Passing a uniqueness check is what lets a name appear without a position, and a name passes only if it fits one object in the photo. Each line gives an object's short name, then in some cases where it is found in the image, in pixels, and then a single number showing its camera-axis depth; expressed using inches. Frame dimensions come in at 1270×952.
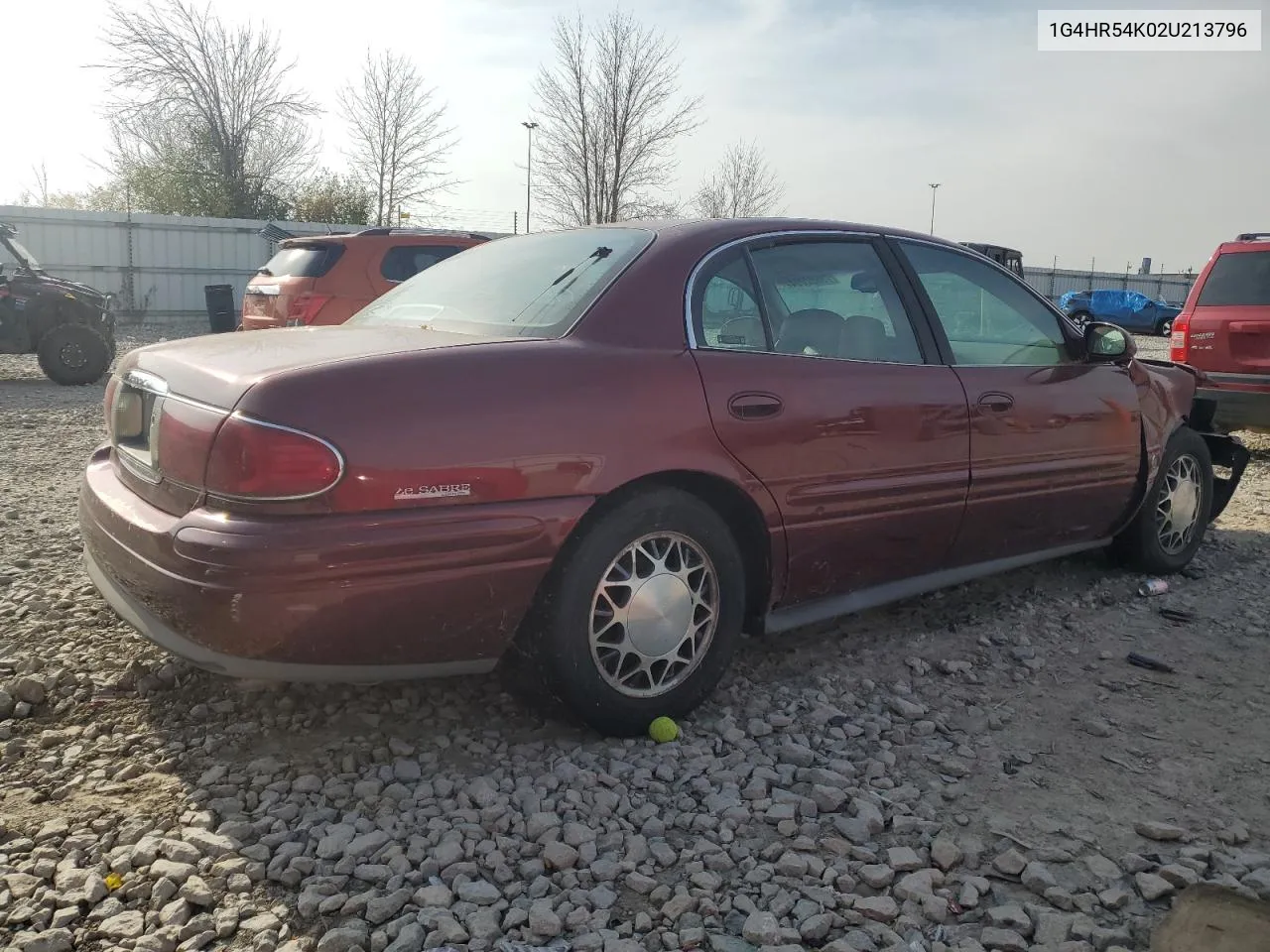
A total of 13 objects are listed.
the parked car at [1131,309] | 1224.2
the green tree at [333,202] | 1175.6
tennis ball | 118.6
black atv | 438.6
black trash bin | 702.5
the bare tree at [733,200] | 1213.7
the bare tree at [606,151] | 1021.2
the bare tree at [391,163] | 1170.0
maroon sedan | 96.4
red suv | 301.0
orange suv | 406.6
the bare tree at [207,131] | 1123.3
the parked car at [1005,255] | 773.3
